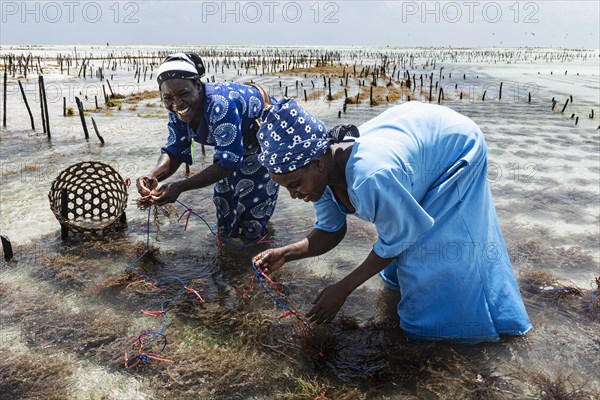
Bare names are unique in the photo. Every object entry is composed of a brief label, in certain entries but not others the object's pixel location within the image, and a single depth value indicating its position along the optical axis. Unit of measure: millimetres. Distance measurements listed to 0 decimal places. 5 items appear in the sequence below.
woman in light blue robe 1973
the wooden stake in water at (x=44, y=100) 8359
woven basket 3975
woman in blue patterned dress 3080
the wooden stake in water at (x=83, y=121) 8218
